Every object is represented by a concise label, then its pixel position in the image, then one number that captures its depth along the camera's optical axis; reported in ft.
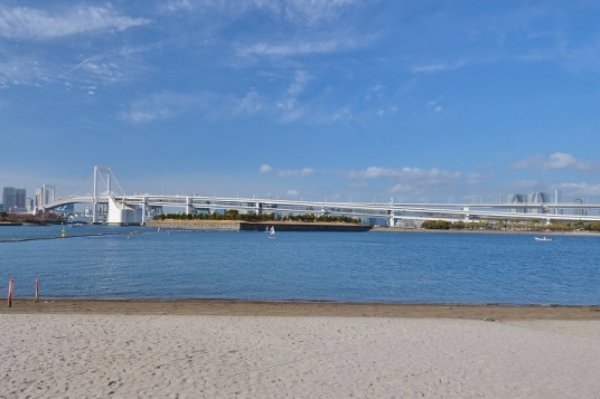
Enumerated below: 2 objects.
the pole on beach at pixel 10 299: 36.51
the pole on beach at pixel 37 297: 39.54
